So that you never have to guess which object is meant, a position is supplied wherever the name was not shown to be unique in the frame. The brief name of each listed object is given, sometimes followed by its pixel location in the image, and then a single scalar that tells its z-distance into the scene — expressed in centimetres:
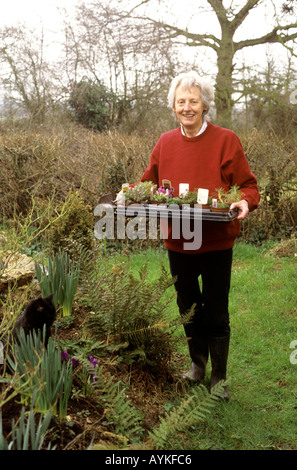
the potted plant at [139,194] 323
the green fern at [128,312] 337
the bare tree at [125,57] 1261
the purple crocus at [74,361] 281
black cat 278
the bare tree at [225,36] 1402
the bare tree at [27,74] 1421
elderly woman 305
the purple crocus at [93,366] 274
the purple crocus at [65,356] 272
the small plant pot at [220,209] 295
